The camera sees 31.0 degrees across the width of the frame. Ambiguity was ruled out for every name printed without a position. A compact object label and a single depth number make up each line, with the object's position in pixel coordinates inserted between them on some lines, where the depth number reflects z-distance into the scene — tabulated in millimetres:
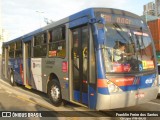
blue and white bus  7135
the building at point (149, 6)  102500
